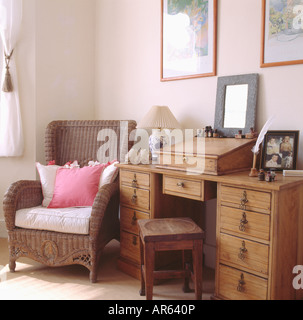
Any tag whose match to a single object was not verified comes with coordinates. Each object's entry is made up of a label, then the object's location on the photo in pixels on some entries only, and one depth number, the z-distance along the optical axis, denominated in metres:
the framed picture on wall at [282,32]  2.18
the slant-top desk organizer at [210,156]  2.07
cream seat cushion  2.41
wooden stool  2.01
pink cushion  2.69
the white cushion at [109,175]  2.73
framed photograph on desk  2.15
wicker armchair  2.42
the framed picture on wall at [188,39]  2.63
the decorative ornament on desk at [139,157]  2.58
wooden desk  1.81
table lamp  2.67
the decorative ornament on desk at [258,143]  1.99
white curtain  3.12
